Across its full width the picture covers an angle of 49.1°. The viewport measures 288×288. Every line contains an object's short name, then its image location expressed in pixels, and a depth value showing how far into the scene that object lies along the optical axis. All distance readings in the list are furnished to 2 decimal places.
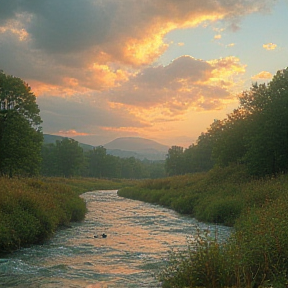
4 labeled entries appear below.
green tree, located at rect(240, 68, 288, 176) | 26.91
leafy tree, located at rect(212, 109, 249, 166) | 37.76
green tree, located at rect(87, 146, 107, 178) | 132.75
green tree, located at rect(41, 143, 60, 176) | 99.38
